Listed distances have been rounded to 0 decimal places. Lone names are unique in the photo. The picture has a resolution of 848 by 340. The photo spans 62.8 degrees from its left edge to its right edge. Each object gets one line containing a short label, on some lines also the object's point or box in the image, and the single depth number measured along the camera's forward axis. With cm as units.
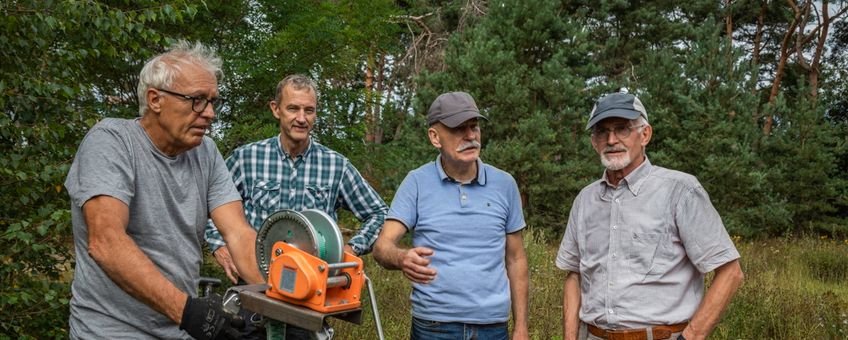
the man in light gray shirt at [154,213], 230
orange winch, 221
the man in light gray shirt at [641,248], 299
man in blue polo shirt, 333
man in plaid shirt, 383
